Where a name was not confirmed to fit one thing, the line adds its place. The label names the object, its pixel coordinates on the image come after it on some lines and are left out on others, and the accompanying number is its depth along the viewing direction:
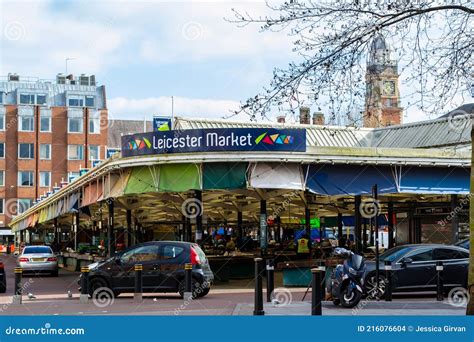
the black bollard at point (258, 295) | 18.16
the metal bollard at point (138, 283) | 23.12
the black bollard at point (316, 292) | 16.17
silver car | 41.62
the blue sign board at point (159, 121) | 39.31
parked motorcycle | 20.56
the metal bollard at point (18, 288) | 22.97
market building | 30.64
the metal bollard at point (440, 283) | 22.52
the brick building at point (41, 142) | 97.88
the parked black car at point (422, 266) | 24.36
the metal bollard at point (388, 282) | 22.25
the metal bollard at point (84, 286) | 23.70
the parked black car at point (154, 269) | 24.78
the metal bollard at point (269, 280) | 22.19
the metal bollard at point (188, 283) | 22.50
